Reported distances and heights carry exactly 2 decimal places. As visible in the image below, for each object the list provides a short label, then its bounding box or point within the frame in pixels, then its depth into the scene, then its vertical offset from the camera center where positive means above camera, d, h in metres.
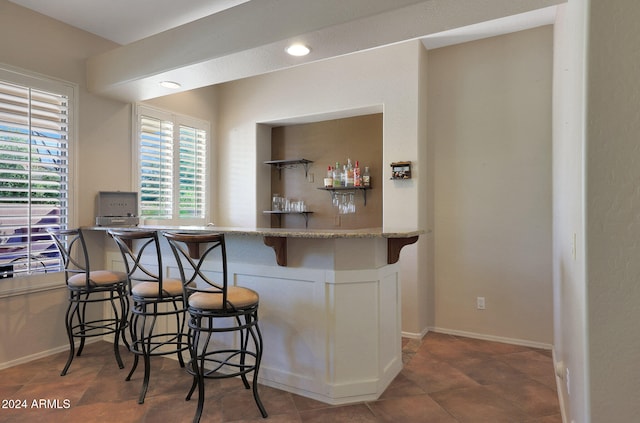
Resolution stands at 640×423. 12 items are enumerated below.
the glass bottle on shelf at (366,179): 4.10 +0.37
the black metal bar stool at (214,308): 2.08 -0.57
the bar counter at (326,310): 2.36 -0.67
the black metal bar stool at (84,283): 2.79 -0.56
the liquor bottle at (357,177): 4.11 +0.39
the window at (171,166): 3.97 +0.55
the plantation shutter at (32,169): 2.87 +0.37
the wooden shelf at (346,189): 4.19 +0.27
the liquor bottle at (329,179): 4.27 +0.39
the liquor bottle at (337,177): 4.26 +0.41
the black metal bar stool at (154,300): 2.40 -0.61
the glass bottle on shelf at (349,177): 4.17 +0.40
